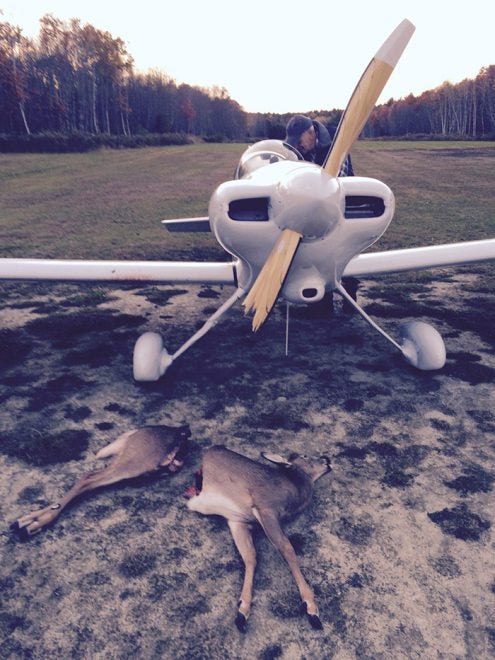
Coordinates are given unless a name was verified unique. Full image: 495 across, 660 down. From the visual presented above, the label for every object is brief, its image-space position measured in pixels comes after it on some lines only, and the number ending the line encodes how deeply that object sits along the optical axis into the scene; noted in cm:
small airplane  354
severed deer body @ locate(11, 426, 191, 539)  286
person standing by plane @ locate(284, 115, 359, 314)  577
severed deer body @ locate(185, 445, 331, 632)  256
